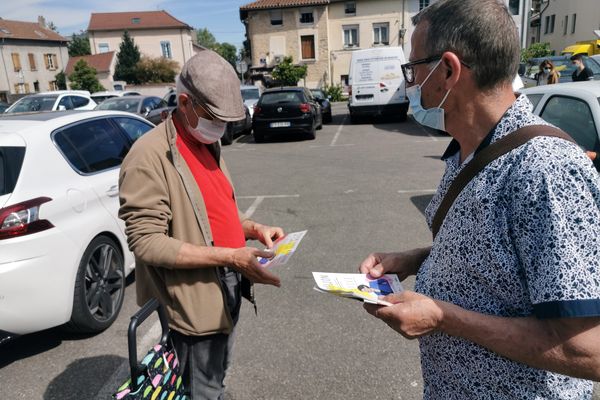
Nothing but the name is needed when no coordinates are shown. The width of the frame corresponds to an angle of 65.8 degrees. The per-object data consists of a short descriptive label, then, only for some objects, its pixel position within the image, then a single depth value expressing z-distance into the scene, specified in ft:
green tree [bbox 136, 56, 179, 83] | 172.04
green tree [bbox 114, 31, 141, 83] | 184.65
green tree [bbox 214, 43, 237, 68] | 370.86
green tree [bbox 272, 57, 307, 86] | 120.16
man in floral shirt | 3.51
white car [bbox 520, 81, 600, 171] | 13.41
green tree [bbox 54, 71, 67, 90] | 176.14
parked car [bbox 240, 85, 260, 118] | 58.25
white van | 54.08
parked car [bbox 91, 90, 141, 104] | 65.07
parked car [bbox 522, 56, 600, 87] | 44.70
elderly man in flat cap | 6.09
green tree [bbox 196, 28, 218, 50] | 368.68
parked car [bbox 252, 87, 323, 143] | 46.09
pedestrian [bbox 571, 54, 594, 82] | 38.78
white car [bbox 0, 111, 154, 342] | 9.83
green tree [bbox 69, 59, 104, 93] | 151.23
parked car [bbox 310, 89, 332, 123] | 63.16
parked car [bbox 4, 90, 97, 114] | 49.47
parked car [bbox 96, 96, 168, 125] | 49.47
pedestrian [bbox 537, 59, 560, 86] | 41.75
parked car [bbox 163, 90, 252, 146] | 47.69
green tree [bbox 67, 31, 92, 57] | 309.22
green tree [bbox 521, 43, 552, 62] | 111.65
